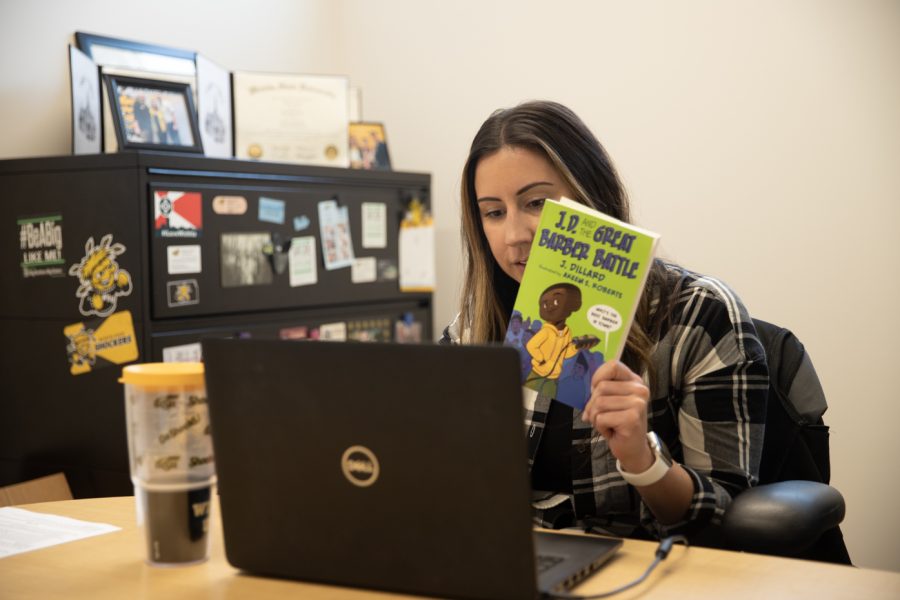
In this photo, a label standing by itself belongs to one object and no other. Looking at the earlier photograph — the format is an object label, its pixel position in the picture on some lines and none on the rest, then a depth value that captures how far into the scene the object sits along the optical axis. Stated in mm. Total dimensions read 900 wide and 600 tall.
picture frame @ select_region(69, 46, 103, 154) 2604
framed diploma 2990
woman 1319
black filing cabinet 2346
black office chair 1275
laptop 875
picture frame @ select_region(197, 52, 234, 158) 2830
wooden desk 969
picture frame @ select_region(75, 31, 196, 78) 2789
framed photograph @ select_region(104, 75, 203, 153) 2523
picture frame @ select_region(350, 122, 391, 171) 3332
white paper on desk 1184
